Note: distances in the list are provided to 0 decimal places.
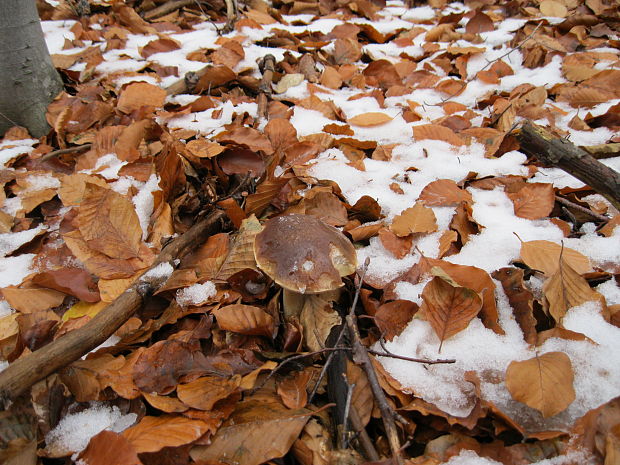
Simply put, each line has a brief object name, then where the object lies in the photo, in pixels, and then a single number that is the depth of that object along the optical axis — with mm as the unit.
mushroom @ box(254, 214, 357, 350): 433
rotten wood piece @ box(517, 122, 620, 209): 469
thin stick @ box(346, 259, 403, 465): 380
